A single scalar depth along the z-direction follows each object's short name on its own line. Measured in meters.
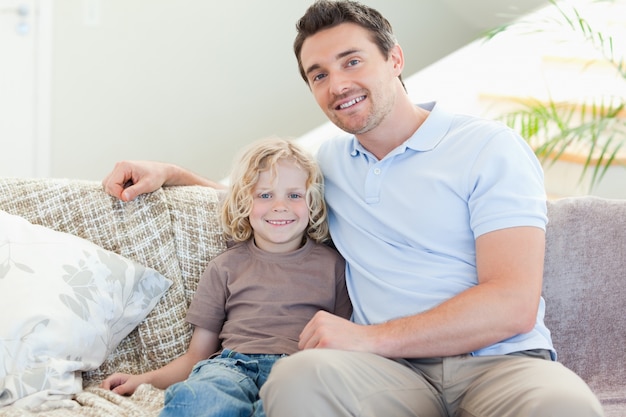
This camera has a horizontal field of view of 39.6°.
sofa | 2.02
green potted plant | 3.07
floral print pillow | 1.83
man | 1.54
